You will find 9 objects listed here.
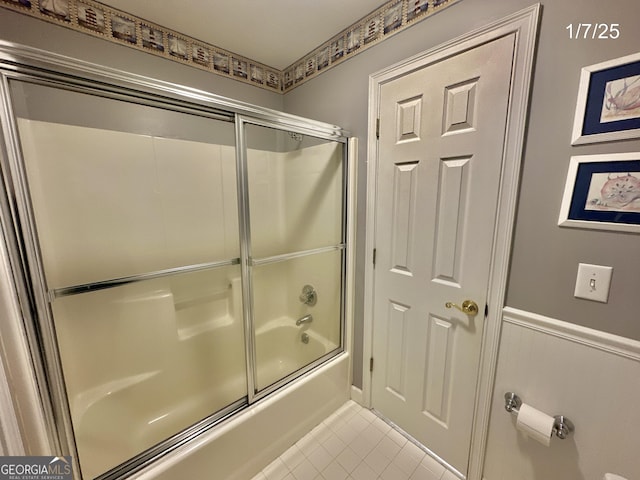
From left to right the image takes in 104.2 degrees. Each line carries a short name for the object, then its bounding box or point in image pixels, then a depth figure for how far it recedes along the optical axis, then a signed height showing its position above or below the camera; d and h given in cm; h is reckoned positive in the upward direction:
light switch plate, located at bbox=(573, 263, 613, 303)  85 -28
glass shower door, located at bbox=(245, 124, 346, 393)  171 -33
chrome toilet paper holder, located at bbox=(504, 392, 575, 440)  96 -87
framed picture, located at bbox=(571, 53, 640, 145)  76 +31
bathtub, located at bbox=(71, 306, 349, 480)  121 -115
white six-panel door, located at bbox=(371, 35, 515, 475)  107 -16
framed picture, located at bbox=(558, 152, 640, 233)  78 +2
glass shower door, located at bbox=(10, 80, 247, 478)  121 -35
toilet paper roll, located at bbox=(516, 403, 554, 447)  96 -88
